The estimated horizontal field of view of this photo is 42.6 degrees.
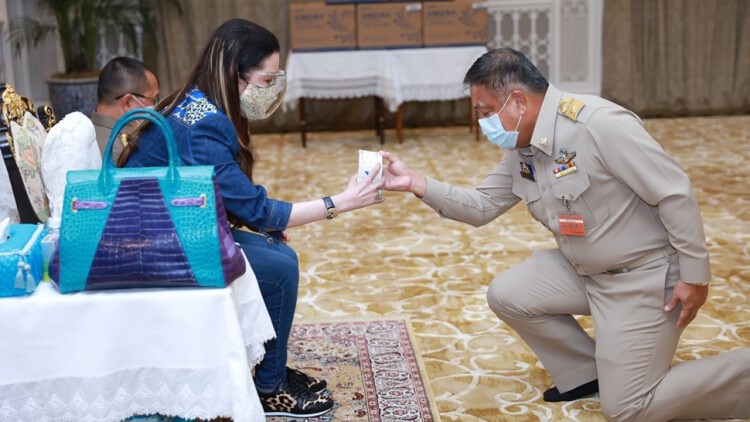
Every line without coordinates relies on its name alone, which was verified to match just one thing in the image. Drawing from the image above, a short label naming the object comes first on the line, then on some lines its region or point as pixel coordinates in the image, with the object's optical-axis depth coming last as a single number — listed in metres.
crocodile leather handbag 2.22
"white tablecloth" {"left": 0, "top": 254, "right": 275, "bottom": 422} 2.24
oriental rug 3.24
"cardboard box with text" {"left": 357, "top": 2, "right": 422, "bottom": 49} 8.29
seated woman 2.79
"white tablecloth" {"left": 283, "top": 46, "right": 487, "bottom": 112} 8.17
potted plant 8.10
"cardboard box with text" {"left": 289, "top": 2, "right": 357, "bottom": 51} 8.29
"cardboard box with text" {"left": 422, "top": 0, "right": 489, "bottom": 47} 8.31
